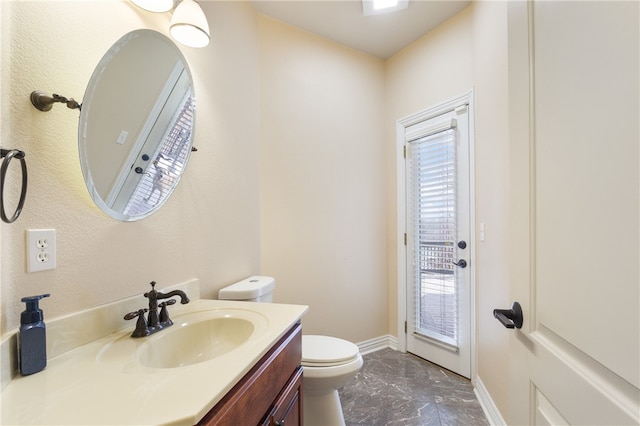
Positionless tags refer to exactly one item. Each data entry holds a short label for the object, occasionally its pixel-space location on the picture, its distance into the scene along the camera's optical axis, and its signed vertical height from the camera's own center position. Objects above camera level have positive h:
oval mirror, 0.93 +0.33
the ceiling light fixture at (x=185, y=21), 1.15 +0.82
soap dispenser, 0.69 -0.30
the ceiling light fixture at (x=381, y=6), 2.00 +1.45
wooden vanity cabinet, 0.68 -0.52
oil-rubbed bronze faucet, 0.95 -0.35
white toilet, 1.44 -0.78
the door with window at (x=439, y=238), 2.13 -0.21
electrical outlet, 0.76 -0.09
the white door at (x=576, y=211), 0.41 +0.00
